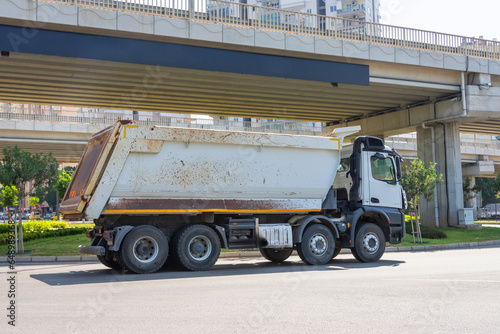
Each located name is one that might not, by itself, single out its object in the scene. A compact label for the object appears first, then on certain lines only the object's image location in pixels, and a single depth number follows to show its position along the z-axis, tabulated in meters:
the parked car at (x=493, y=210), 67.39
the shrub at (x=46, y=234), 19.73
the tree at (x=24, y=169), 17.69
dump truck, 11.20
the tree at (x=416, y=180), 21.78
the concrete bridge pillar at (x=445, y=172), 28.27
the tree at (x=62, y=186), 28.44
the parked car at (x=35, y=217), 62.91
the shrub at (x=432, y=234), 23.09
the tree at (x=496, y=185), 47.50
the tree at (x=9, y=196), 17.77
